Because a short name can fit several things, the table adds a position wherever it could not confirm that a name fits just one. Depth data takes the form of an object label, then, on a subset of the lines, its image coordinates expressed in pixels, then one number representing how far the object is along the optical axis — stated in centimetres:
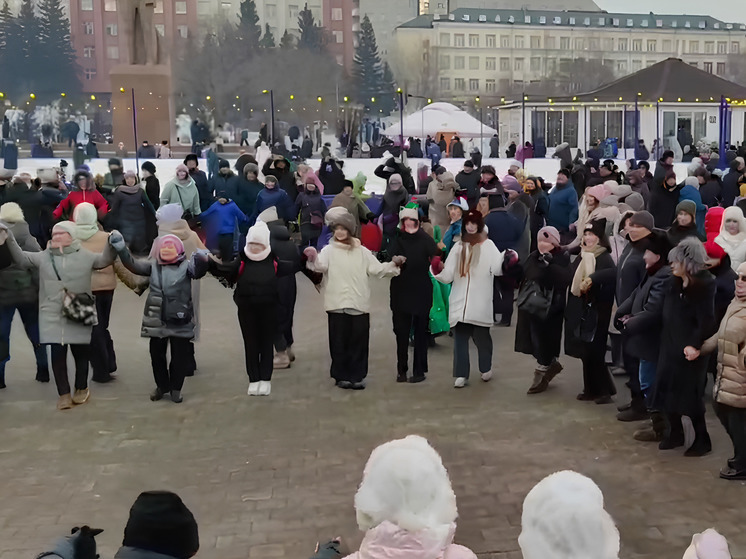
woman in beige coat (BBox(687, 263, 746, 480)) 543
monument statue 3253
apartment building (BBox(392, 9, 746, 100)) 9962
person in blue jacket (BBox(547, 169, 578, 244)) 1184
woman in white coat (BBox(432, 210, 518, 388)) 789
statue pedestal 3366
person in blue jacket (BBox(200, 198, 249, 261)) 1183
